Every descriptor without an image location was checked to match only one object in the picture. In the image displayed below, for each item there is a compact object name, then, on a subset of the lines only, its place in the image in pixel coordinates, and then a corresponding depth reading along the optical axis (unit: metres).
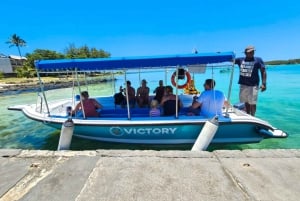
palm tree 63.19
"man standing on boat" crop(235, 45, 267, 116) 5.52
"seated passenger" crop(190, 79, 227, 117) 5.23
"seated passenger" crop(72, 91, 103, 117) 5.92
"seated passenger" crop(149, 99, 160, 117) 5.60
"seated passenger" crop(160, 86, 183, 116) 5.62
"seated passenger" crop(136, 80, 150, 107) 7.16
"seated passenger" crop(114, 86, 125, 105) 7.22
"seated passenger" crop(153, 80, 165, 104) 7.12
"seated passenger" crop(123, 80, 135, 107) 7.12
